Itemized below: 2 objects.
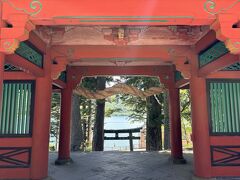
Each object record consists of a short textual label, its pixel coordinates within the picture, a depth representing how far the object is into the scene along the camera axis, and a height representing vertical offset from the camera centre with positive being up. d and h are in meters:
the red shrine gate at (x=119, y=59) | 4.40 +0.90
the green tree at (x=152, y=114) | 10.68 +0.06
